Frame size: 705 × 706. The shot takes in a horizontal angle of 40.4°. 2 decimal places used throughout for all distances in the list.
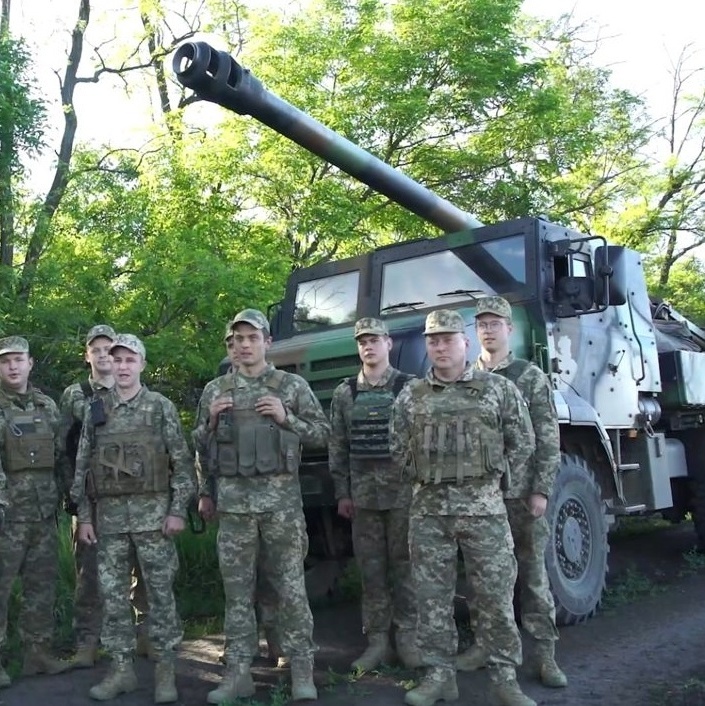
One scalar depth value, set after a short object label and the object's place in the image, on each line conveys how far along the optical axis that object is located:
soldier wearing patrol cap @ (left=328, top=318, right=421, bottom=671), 4.56
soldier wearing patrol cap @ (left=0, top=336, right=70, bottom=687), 4.56
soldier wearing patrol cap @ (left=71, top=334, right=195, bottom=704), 4.20
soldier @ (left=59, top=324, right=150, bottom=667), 4.78
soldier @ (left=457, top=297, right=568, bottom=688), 4.18
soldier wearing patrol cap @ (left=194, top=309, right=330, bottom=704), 4.11
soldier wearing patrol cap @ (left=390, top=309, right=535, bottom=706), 3.79
